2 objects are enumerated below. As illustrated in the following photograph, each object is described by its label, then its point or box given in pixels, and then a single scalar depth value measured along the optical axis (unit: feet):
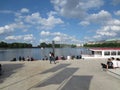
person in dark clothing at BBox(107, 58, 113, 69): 31.80
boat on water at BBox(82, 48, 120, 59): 63.95
